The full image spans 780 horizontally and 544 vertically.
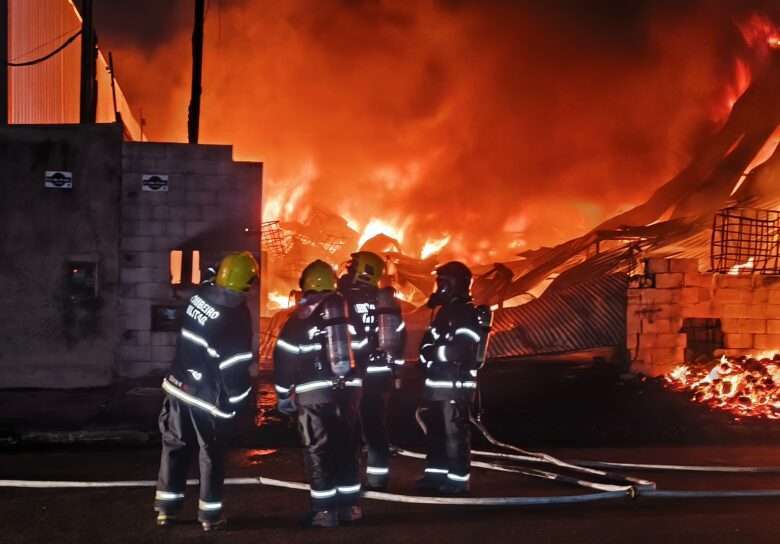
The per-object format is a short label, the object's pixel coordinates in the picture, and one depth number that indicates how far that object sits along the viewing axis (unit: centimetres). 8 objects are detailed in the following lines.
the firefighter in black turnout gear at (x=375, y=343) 645
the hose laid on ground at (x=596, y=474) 623
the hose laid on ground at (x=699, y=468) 704
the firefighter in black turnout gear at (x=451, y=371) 623
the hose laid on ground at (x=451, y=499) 582
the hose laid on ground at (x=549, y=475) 612
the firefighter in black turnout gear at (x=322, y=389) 538
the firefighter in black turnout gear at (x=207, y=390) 527
